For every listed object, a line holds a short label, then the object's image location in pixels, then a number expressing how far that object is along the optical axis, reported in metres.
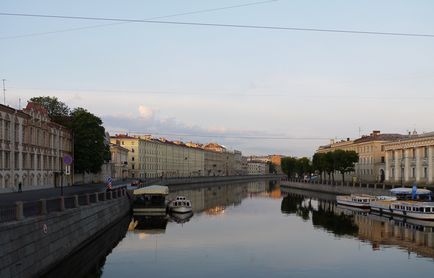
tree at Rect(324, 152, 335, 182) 122.81
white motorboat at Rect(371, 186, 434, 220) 57.62
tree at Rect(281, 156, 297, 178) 189.88
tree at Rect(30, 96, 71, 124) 109.44
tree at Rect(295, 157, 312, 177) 169.12
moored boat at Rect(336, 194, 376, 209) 75.19
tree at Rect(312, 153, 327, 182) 127.12
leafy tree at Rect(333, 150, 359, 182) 119.06
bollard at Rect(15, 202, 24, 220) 24.55
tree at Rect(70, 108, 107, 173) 90.81
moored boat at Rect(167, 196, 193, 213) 67.06
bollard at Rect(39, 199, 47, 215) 28.23
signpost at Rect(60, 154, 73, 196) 37.72
